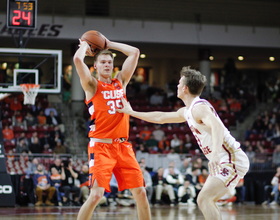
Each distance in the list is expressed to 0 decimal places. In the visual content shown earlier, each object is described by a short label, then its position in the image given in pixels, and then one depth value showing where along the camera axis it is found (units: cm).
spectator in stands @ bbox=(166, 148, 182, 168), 1708
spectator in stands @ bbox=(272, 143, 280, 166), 1824
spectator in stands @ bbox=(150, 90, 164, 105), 2278
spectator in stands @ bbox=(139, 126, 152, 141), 1964
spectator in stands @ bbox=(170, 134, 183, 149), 1895
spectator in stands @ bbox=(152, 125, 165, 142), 1984
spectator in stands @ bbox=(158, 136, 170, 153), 1875
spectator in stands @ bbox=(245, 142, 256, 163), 1817
